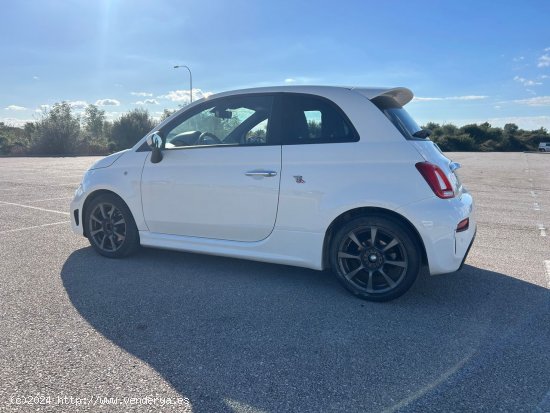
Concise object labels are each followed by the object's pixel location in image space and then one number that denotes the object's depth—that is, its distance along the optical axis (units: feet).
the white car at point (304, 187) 11.28
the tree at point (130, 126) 153.48
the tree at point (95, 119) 203.72
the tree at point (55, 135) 126.31
